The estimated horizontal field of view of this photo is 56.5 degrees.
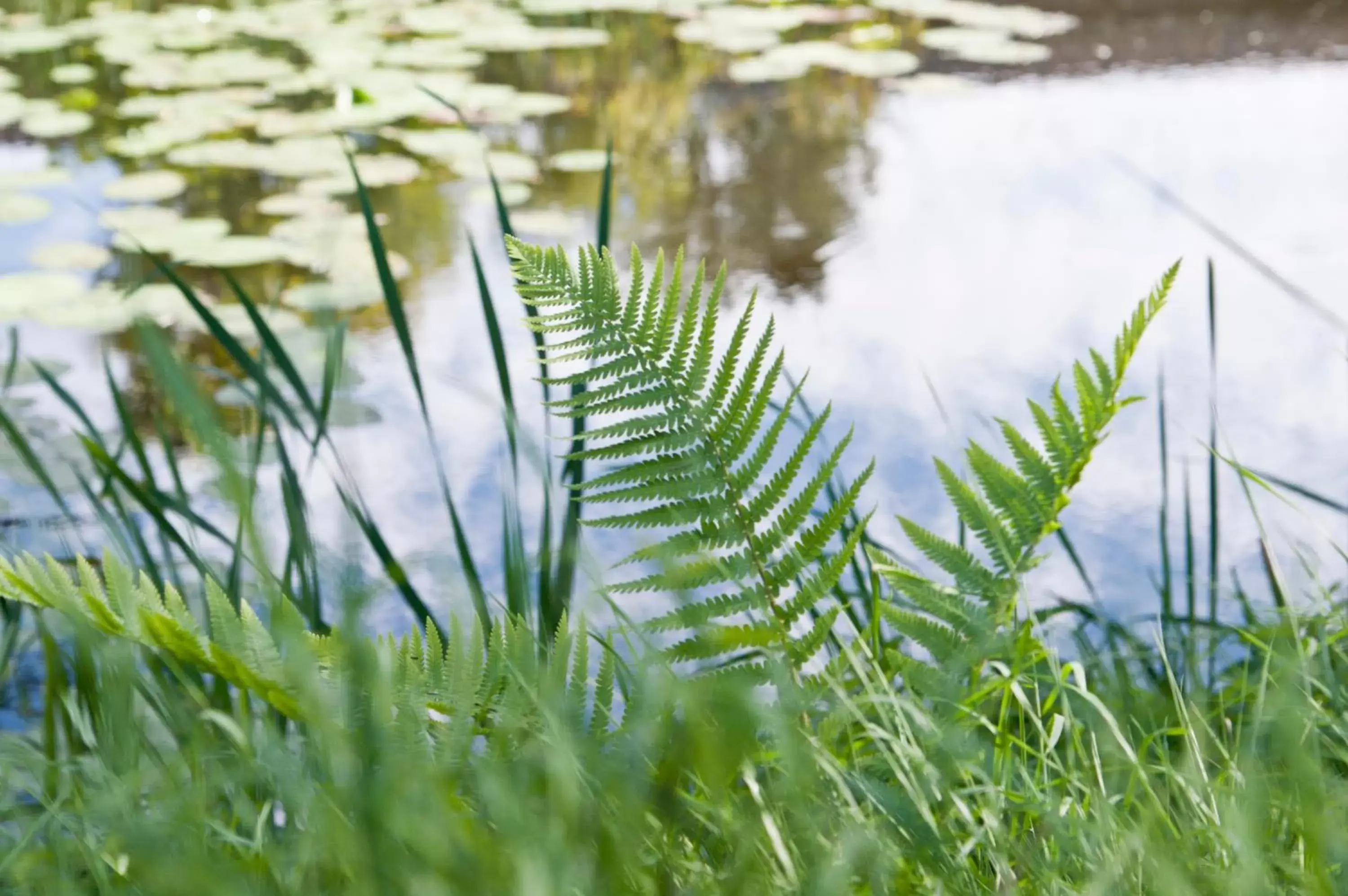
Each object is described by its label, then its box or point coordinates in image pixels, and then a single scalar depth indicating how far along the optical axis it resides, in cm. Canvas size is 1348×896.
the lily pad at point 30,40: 342
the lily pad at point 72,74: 312
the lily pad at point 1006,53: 320
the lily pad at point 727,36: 335
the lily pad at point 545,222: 231
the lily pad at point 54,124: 278
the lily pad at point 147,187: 247
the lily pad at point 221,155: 263
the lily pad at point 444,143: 272
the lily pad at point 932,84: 302
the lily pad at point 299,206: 242
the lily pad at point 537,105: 294
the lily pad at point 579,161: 261
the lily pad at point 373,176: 252
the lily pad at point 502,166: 258
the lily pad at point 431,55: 327
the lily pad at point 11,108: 286
